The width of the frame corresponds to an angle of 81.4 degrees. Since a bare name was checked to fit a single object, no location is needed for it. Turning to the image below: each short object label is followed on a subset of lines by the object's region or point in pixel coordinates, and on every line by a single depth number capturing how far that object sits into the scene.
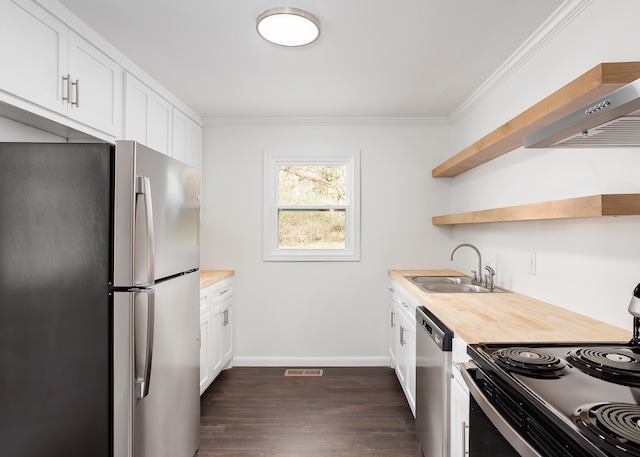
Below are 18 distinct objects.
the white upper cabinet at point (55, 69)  1.56
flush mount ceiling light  1.85
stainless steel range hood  0.82
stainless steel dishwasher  1.72
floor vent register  3.45
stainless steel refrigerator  1.47
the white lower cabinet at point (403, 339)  2.46
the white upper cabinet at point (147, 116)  2.42
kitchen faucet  2.68
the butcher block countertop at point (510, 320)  1.48
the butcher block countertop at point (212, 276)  2.87
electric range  0.79
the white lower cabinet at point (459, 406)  1.50
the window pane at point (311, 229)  3.75
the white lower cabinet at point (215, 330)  2.82
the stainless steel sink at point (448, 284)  2.73
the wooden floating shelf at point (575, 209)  1.32
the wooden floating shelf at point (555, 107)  1.26
